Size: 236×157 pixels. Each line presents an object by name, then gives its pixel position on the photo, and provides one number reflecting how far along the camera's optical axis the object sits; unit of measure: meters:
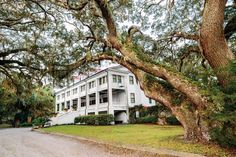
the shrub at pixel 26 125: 30.19
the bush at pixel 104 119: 20.91
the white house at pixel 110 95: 25.29
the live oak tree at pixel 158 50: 6.10
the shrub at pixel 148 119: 19.63
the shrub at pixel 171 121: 17.00
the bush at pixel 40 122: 21.26
